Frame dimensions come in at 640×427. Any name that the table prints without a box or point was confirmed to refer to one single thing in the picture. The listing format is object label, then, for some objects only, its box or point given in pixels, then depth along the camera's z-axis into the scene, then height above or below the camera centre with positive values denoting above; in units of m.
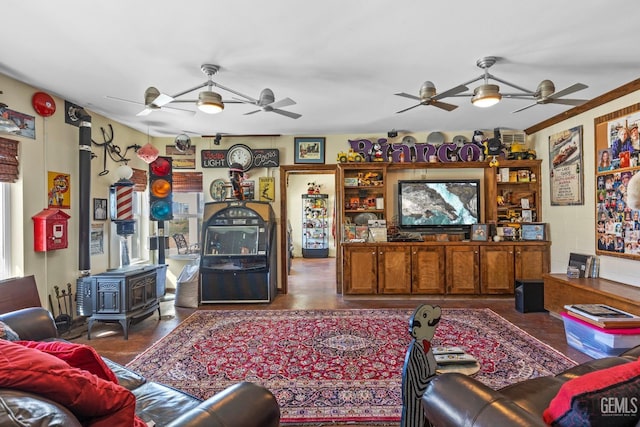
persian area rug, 2.30 -1.22
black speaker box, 4.26 -1.06
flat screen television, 5.26 +0.15
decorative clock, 5.41 +0.97
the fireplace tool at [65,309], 3.58 -1.01
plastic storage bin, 2.77 -1.06
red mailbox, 3.36 -0.12
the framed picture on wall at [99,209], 4.22 +0.10
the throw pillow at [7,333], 1.78 -0.61
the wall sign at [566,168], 4.23 +0.58
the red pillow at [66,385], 0.83 -0.43
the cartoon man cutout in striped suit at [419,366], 1.60 -0.72
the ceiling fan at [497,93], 2.79 +1.01
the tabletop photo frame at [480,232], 5.00 -0.27
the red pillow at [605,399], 0.95 -0.53
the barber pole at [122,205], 4.32 +0.15
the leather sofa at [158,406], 0.74 -0.68
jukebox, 4.70 -0.51
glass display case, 9.62 -0.31
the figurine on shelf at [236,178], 5.12 +0.57
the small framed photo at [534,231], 4.89 -0.26
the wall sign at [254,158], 5.40 +0.91
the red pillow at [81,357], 1.07 -0.44
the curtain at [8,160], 3.11 +0.54
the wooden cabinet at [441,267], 4.86 -0.75
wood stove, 3.46 -0.82
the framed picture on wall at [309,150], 5.44 +1.04
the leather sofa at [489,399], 1.10 -0.68
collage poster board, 3.45 +0.35
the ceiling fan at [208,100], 2.83 +1.01
